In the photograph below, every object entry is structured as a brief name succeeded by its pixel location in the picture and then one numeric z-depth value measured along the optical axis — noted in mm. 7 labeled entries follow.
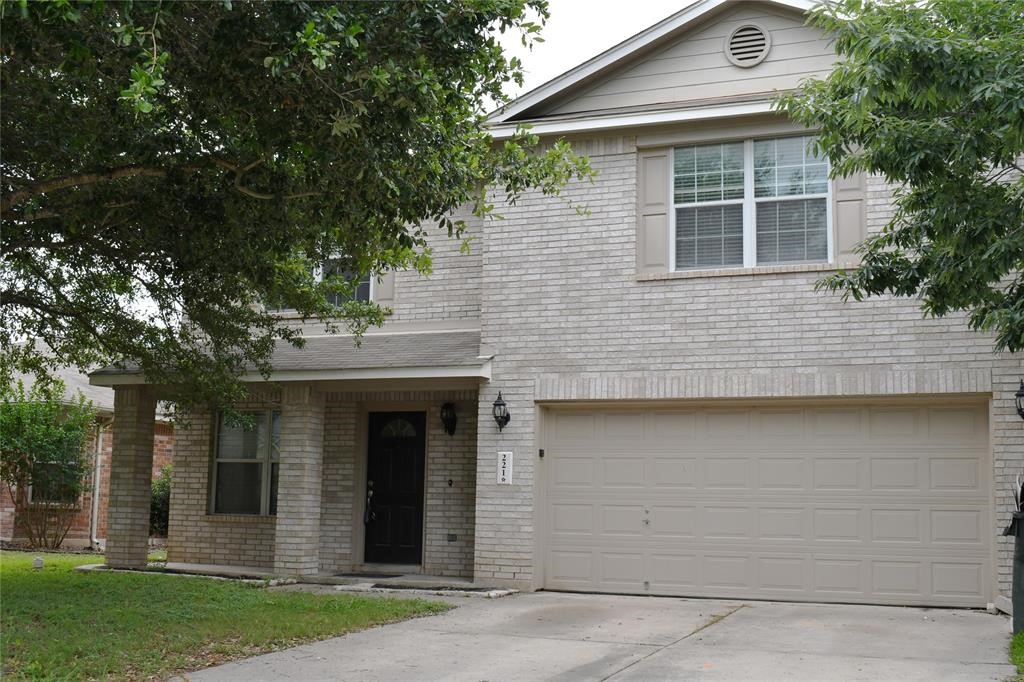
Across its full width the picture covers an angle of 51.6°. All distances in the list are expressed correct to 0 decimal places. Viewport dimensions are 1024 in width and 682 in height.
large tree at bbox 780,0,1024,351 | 7684
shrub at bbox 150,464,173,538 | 21109
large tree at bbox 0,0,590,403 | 7566
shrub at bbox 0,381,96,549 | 19344
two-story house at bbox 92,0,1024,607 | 11828
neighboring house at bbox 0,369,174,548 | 20422
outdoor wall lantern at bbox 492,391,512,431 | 13305
